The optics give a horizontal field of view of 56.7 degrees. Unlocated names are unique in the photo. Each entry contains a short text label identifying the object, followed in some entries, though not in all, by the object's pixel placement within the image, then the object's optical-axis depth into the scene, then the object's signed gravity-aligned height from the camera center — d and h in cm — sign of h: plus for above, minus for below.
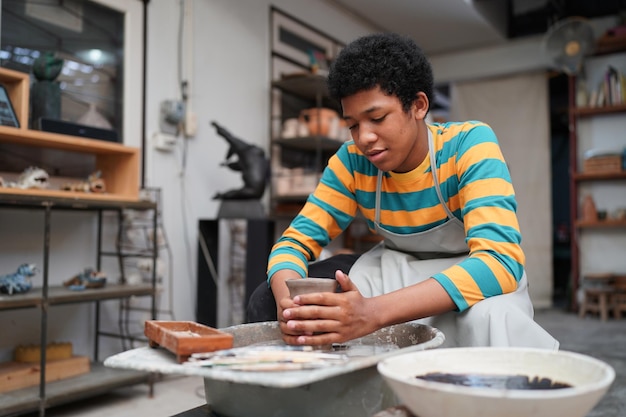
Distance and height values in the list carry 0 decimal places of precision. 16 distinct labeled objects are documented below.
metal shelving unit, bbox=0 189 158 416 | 220 -29
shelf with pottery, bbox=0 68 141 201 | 233 +37
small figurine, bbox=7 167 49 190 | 236 +21
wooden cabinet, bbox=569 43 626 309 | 549 +47
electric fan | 506 +166
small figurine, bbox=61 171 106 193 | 256 +20
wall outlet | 329 +51
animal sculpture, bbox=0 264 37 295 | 225 -20
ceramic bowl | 71 -21
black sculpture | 343 +37
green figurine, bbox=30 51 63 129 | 257 +62
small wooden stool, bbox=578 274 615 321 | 508 -56
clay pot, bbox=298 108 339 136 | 407 +78
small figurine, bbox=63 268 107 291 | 259 -23
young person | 109 +2
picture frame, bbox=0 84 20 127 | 232 +48
